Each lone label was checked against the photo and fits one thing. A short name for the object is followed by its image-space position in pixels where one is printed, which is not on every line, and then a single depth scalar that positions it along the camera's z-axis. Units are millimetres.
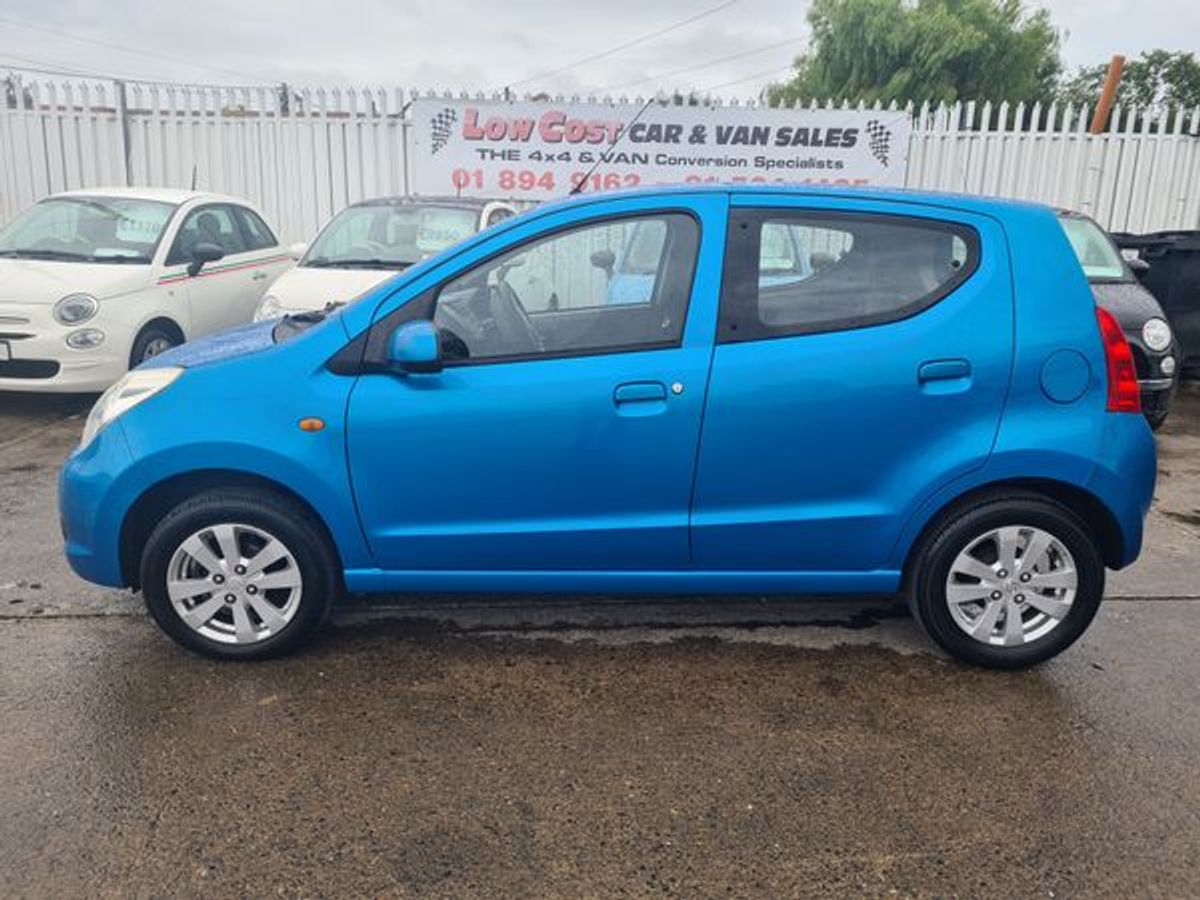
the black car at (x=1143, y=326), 7199
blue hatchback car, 3461
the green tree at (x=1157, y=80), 42156
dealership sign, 11492
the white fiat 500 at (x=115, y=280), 7121
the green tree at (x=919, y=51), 35094
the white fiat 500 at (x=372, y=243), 7352
